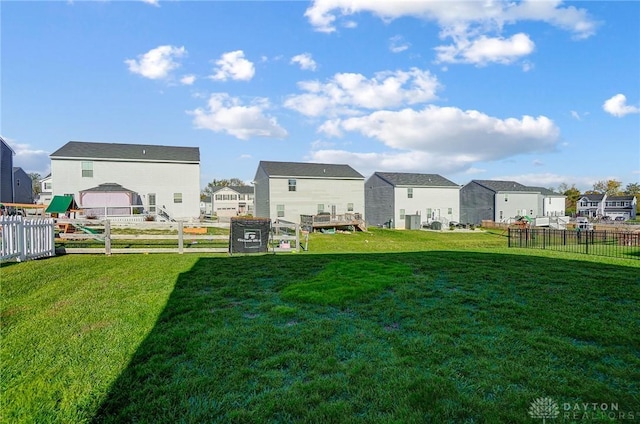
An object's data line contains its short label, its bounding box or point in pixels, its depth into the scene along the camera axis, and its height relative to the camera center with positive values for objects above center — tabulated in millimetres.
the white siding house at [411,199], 39312 +1185
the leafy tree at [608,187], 84750 +4748
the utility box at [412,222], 38344 -1606
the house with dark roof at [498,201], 45500 +782
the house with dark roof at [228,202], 68688 +1818
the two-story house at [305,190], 32812 +1986
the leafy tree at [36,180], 69900 +7654
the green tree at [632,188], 85362 +4346
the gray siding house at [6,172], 27812 +3629
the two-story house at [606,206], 69188 -123
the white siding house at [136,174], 27438 +3275
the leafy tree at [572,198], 78688 +1837
